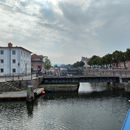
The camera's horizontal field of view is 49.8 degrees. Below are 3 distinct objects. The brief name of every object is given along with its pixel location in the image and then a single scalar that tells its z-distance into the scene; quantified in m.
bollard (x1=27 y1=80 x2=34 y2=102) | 31.24
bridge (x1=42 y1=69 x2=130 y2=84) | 47.38
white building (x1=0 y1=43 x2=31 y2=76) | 54.13
